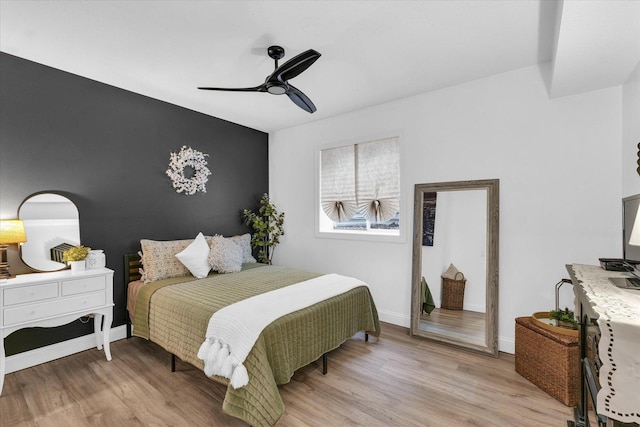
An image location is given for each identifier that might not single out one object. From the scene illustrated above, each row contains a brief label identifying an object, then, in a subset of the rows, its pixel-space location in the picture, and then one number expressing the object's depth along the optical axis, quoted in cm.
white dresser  225
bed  188
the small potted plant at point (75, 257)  272
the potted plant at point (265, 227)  462
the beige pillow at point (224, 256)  348
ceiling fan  207
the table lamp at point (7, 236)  235
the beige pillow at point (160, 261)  317
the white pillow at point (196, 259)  329
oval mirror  265
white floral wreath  375
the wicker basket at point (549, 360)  209
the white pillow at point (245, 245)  410
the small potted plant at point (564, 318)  227
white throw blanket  191
